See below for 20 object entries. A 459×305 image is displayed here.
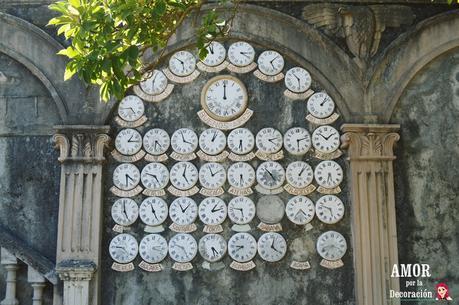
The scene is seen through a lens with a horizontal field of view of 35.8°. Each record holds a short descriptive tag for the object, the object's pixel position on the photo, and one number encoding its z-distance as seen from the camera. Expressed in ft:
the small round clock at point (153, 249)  34.99
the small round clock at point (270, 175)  35.96
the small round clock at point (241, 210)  35.47
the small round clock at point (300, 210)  35.50
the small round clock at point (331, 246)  35.14
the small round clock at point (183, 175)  35.86
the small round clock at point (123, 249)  34.99
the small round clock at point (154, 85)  37.11
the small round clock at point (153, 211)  35.40
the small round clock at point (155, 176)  35.83
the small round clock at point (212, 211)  35.47
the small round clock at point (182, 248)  35.01
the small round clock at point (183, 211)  35.45
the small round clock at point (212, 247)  35.04
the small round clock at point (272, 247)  35.04
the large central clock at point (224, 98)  36.78
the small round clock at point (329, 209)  35.55
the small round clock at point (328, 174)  36.06
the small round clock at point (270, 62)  37.45
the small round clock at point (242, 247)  35.01
